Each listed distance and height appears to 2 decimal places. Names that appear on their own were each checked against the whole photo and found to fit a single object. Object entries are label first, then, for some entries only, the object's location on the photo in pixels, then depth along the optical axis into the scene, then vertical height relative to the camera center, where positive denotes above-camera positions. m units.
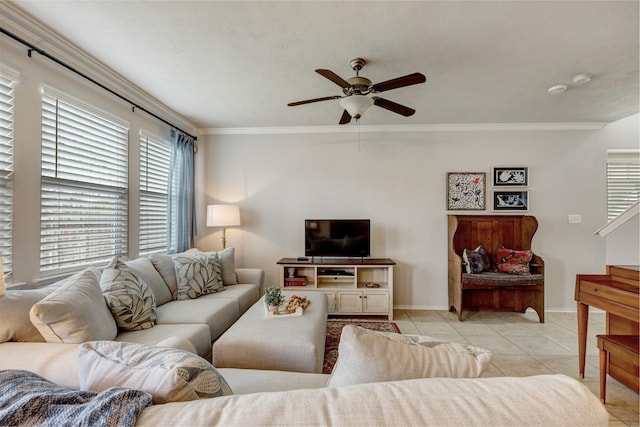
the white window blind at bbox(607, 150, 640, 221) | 3.86 +0.52
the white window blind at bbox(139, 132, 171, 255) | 3.15 +0.25
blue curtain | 3.52 +0.23
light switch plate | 3.85 -0.01
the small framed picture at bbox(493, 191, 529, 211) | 3.88 +0.23
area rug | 2.47 -1.25
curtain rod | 1.80 +1.09
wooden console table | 1.80 -0.56
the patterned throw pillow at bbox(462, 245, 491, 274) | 3.49 -0.53
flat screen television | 3.78 -0.28
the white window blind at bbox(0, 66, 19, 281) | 1.80 +0.30
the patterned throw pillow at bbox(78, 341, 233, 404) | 0.67 -0.39
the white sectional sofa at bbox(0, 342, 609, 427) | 0.53 -0.37
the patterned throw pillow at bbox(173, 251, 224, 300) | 2.77 -0.61
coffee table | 1.77 -0.83
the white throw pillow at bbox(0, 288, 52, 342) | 1.41 -0.53
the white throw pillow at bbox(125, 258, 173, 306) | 2.46 -0.57
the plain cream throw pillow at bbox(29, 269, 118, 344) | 1.39 -0.51
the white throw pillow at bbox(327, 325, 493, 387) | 0.73 -0.38
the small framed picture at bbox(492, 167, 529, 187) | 3.88 +0.55
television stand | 3.55 -0.88
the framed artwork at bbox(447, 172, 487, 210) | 3.90 +0.35
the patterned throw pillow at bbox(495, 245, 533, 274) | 3.50 -0.53
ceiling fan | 1.96 +0.93
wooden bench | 3.38 -0.68
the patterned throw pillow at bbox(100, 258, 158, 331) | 1.87 -0.56
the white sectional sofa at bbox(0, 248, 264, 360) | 1.43 -0.64
